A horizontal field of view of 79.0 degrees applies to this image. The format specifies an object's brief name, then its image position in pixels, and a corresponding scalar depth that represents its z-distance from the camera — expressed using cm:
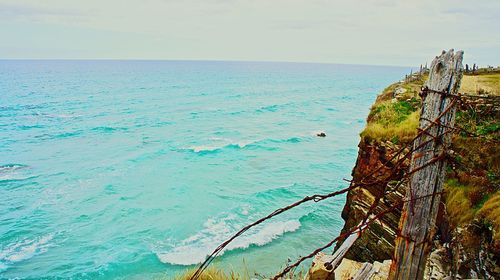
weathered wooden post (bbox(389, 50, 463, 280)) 251
